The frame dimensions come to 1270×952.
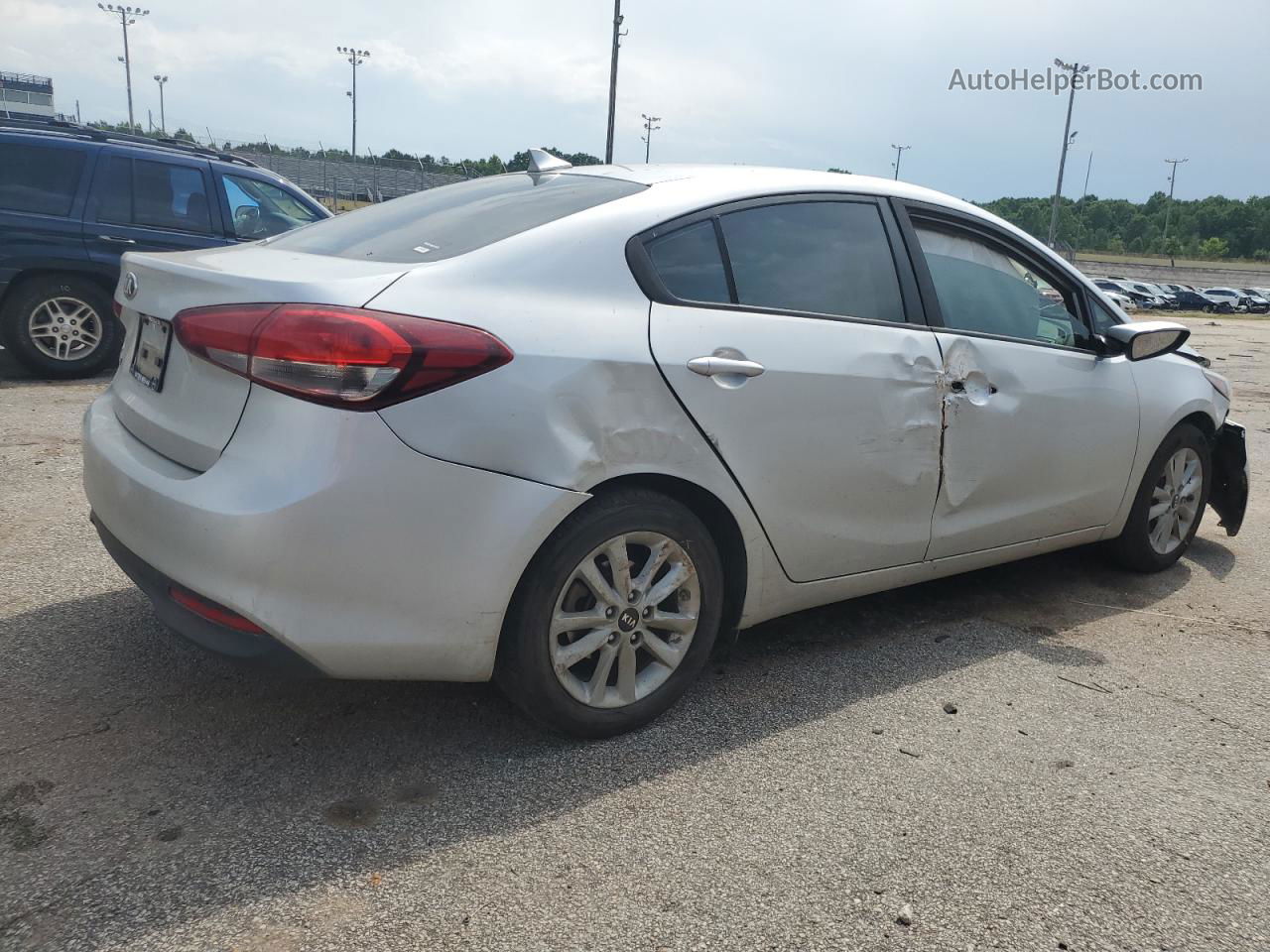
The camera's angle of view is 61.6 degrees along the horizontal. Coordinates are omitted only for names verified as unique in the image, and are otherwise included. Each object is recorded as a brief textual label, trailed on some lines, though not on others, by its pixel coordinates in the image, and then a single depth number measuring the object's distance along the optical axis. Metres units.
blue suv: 7.93
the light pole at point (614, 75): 27.50
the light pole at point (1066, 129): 55.28
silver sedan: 2.47
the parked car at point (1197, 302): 57.16
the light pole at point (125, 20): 75.56
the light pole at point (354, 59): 69.38
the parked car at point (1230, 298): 57.69
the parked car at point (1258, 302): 58.84
